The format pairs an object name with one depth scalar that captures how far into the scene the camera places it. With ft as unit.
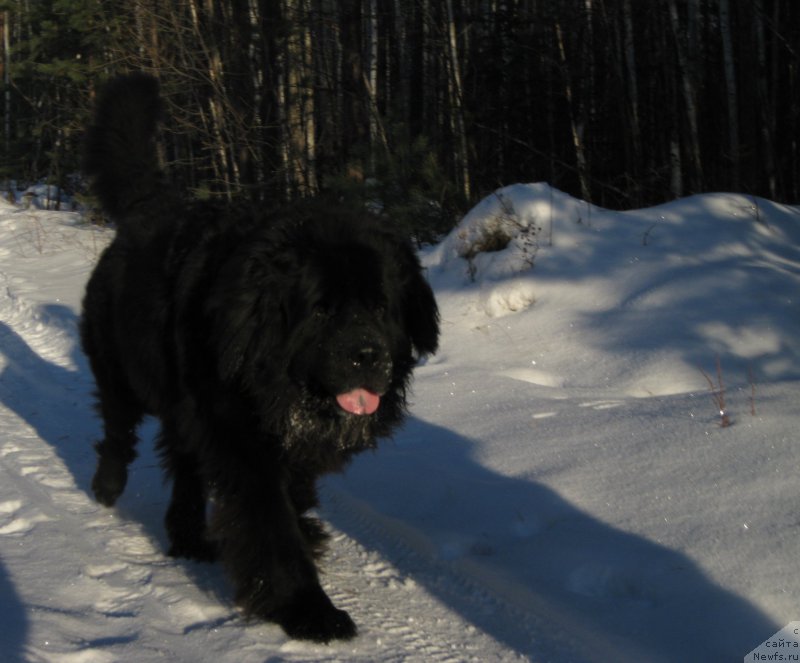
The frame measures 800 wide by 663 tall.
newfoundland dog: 9.96
